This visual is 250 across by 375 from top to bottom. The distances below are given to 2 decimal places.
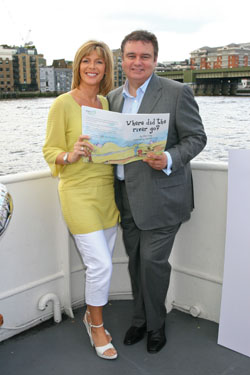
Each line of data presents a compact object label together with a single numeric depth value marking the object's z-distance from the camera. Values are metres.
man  1.62
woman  1.62
